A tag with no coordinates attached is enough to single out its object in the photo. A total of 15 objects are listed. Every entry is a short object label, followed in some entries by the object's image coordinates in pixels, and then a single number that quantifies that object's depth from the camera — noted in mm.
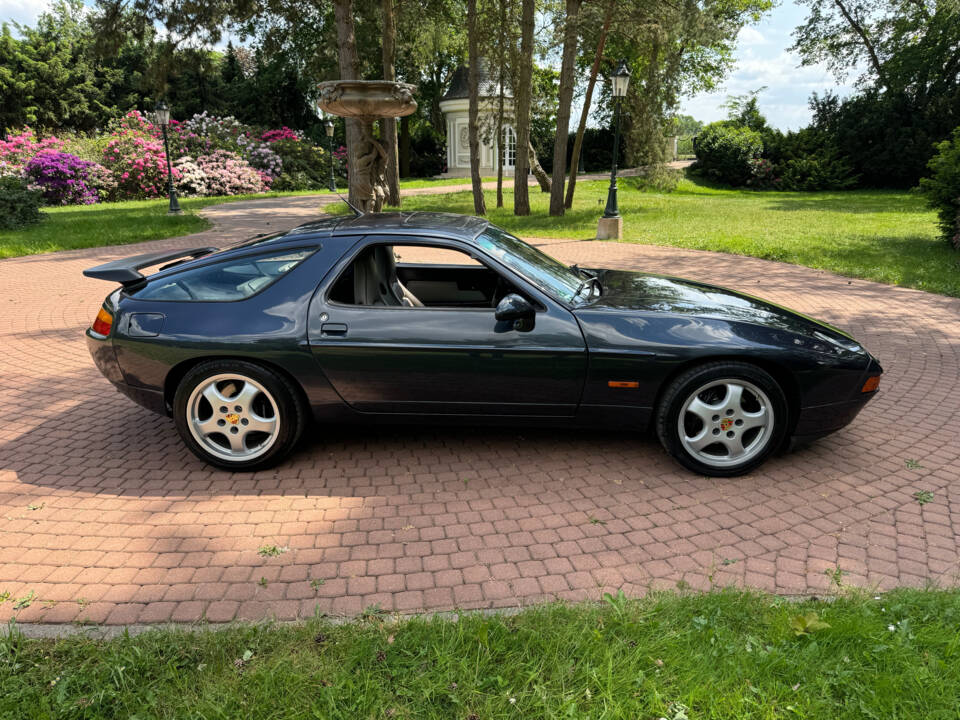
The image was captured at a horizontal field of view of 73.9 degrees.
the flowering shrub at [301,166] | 30531
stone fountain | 9820
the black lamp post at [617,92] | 14703
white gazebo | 39831
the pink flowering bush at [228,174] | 27484
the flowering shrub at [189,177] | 26203
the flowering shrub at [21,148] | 23297
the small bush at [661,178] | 20812
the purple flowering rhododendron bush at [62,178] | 23109
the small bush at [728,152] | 32719
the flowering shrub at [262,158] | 30391
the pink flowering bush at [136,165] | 25047
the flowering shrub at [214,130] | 29312
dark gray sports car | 3736
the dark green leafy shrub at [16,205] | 15953
